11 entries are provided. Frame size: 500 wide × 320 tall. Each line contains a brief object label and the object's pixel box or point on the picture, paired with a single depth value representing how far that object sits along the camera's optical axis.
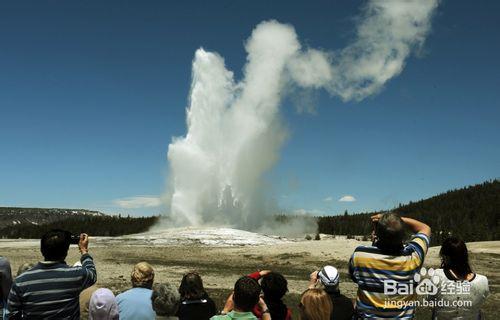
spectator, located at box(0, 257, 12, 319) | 4.88
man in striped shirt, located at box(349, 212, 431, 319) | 3.81
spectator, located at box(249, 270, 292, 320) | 4.61
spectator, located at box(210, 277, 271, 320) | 4.09
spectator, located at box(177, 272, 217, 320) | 4.78
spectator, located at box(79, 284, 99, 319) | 4.91
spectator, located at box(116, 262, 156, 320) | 4.68
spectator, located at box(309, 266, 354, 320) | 4.59
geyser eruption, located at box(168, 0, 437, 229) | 49.94
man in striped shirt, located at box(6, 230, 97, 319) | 4.09
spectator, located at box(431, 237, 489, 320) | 4.29
